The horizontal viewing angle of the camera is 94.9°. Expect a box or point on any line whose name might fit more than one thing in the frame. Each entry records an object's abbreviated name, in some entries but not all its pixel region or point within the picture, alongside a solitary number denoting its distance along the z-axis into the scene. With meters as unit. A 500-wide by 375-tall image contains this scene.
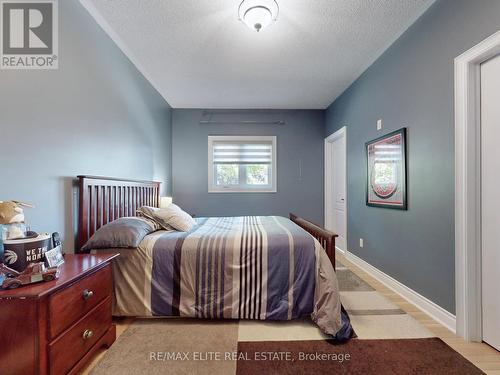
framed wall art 2.24
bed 1.74
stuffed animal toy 1.11
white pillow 2.18
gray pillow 1.71
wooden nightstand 0.96
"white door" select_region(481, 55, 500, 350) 1.47
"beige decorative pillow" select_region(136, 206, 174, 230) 2.23
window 4.36
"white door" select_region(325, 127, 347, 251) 3.67
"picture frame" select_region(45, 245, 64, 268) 1.15
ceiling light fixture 1.80
